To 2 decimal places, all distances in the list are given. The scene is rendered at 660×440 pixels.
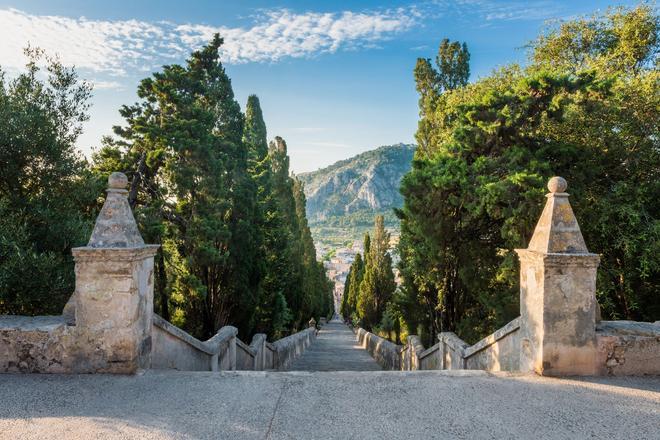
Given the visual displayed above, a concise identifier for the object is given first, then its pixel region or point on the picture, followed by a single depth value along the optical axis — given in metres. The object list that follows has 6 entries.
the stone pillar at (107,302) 3.73
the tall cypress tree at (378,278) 24.61
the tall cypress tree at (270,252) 15.18
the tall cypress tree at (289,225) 19.27
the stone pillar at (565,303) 3.81
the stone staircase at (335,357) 10.61
